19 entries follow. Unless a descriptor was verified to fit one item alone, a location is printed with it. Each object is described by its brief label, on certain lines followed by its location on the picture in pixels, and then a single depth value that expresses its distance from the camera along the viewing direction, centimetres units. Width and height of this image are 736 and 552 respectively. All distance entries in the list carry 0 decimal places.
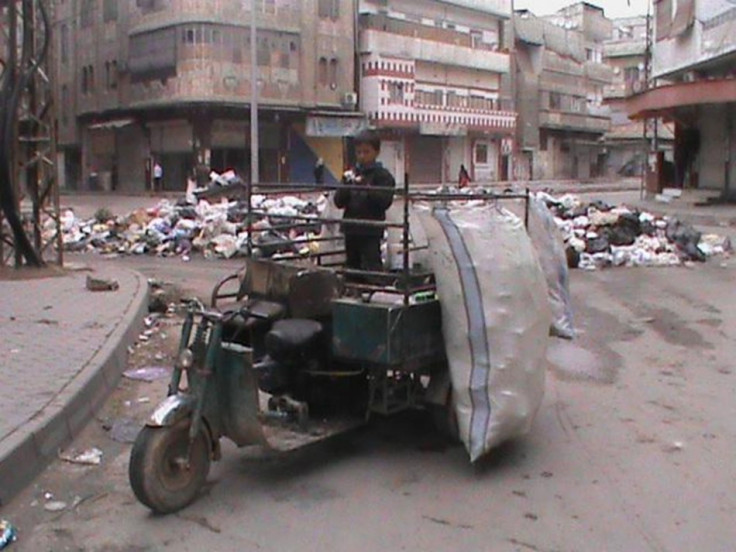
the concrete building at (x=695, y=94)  3055
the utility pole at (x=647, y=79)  3612
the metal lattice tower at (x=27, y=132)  1192
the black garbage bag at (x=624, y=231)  1672
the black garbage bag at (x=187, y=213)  2045
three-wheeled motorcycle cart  459
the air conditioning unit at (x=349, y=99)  5034
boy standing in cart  622
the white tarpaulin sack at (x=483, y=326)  511
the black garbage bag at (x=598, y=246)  1608
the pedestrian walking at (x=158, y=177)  4684
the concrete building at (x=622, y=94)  7781
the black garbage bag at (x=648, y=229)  1744
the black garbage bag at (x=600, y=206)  1977
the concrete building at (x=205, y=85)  4434
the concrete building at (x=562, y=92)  6675
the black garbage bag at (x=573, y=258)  1535
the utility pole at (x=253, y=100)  3609
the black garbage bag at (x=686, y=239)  1614
